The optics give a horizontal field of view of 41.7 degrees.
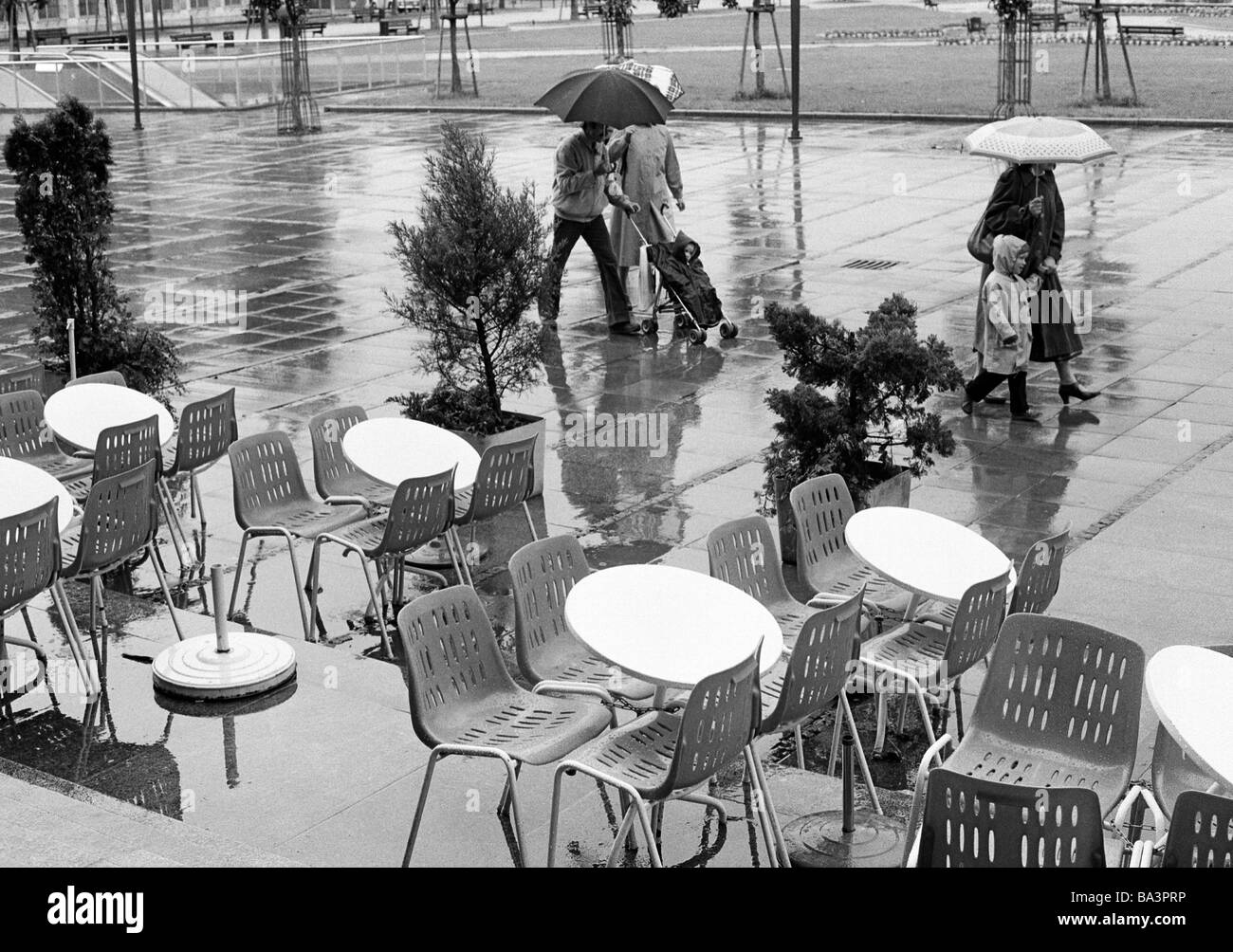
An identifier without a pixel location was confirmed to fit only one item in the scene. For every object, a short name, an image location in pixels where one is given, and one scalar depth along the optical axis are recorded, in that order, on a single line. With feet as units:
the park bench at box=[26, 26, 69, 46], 203.92
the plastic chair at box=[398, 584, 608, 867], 17.26
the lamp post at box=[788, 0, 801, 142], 81.84
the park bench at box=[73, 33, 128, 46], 185.26
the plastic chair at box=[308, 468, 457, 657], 23.77
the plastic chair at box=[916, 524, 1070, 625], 19.76
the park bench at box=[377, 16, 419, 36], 197.16
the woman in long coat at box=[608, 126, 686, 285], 42.93
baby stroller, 42.24
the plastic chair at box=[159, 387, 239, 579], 27.37
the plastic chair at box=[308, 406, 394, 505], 26.99
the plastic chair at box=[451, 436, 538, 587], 25.23
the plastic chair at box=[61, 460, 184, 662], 22.59
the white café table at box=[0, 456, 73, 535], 22.67
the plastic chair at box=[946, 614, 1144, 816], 17.12
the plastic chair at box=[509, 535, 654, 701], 19.34
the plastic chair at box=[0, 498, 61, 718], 20.68
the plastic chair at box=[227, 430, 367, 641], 25.16
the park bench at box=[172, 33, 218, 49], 137.18
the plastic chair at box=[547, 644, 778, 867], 15.74
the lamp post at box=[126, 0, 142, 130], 101.40
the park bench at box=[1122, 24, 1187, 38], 117.88
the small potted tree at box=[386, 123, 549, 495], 30.32
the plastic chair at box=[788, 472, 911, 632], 22.29
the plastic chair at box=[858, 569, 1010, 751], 19.06
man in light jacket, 42.39
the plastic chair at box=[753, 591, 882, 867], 17.31
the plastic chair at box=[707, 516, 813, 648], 20.65
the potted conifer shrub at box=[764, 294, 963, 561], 25.89
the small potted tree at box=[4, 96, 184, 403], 33.58
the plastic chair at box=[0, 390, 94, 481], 28.78
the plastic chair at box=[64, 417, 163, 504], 26.04
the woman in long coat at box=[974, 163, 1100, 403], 34.76
